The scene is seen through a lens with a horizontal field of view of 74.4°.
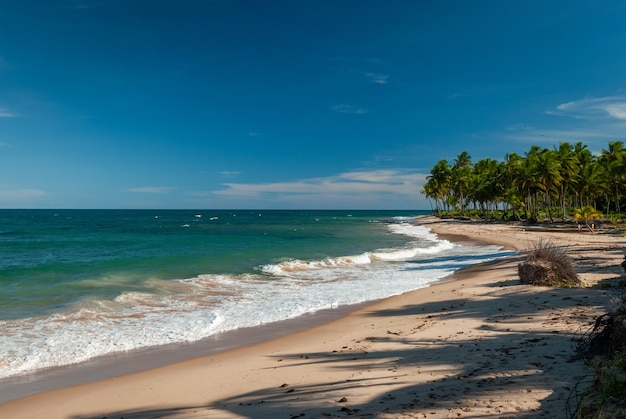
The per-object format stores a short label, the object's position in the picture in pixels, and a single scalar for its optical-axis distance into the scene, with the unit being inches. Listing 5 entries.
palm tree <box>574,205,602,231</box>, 1565.0
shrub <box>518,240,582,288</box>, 487.5
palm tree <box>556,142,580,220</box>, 2138.3
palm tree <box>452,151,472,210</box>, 3427.7
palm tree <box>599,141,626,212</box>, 1747.0
